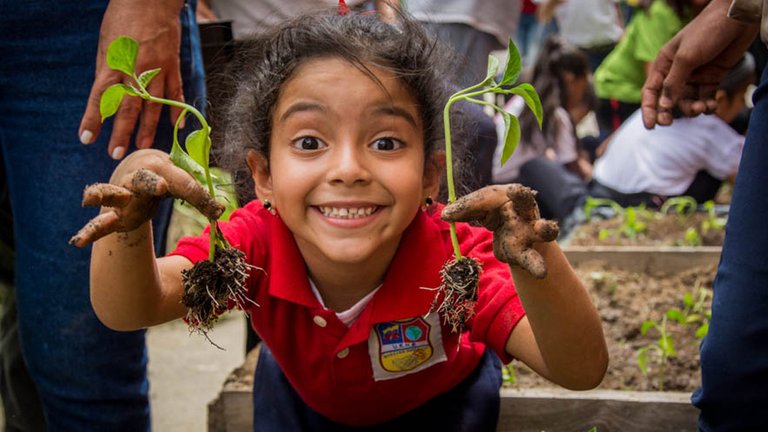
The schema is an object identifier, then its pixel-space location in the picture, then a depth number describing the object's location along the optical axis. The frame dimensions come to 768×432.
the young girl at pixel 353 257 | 1.37
